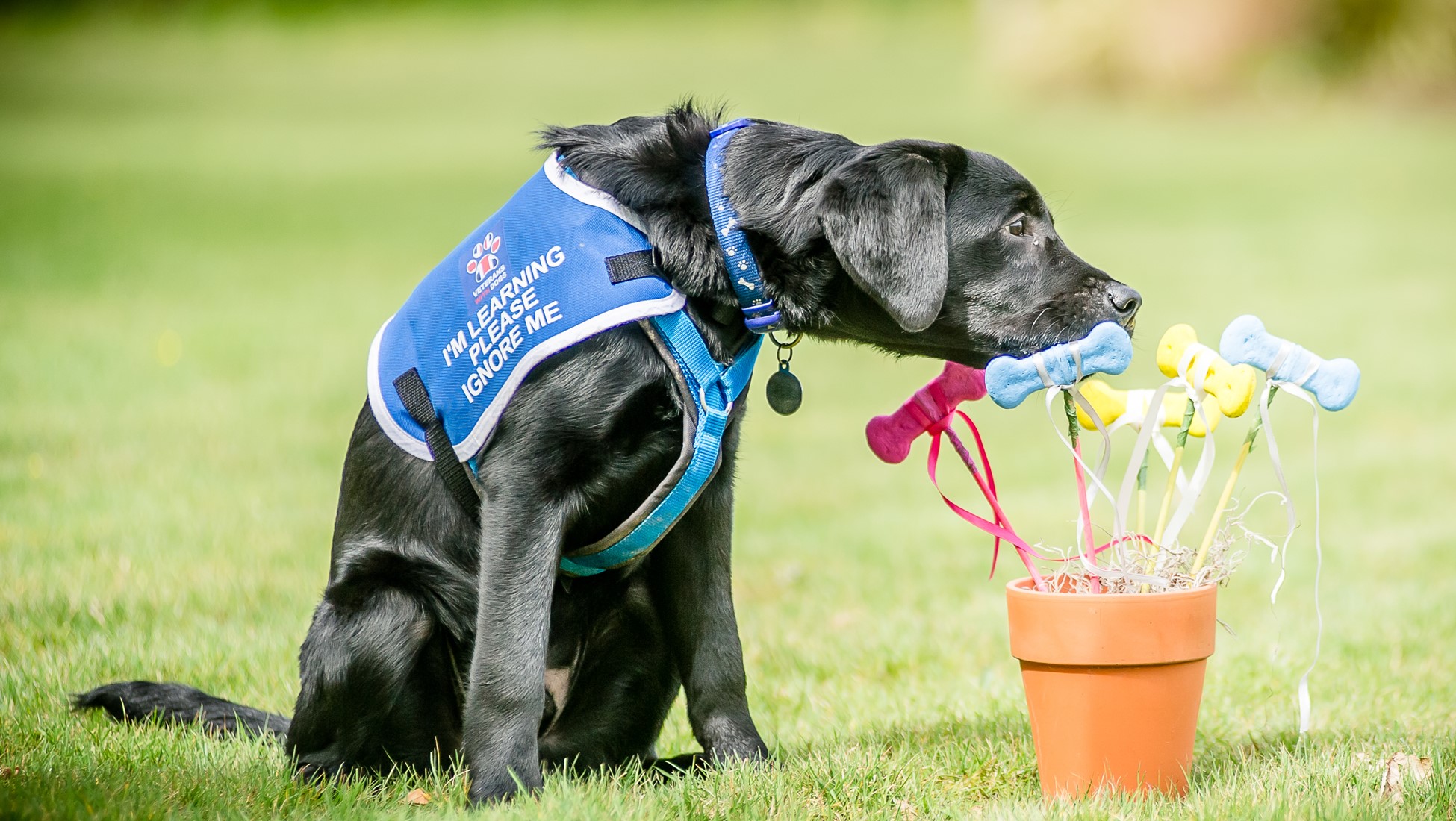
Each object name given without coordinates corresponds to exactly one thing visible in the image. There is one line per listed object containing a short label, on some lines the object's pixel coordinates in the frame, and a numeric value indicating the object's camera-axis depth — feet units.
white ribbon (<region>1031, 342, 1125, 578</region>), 17.60
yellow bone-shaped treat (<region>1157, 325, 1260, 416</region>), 17.08
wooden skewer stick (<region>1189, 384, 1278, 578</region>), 17.78
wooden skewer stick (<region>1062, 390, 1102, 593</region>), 17.83
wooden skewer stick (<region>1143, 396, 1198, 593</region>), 18.02
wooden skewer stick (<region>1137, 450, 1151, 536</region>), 18.11
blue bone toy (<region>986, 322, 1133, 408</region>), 17.60
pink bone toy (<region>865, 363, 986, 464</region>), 19.70
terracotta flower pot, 16.93
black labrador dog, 18.37
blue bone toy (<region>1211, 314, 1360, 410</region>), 17.35
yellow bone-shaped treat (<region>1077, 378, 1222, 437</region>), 18.52
